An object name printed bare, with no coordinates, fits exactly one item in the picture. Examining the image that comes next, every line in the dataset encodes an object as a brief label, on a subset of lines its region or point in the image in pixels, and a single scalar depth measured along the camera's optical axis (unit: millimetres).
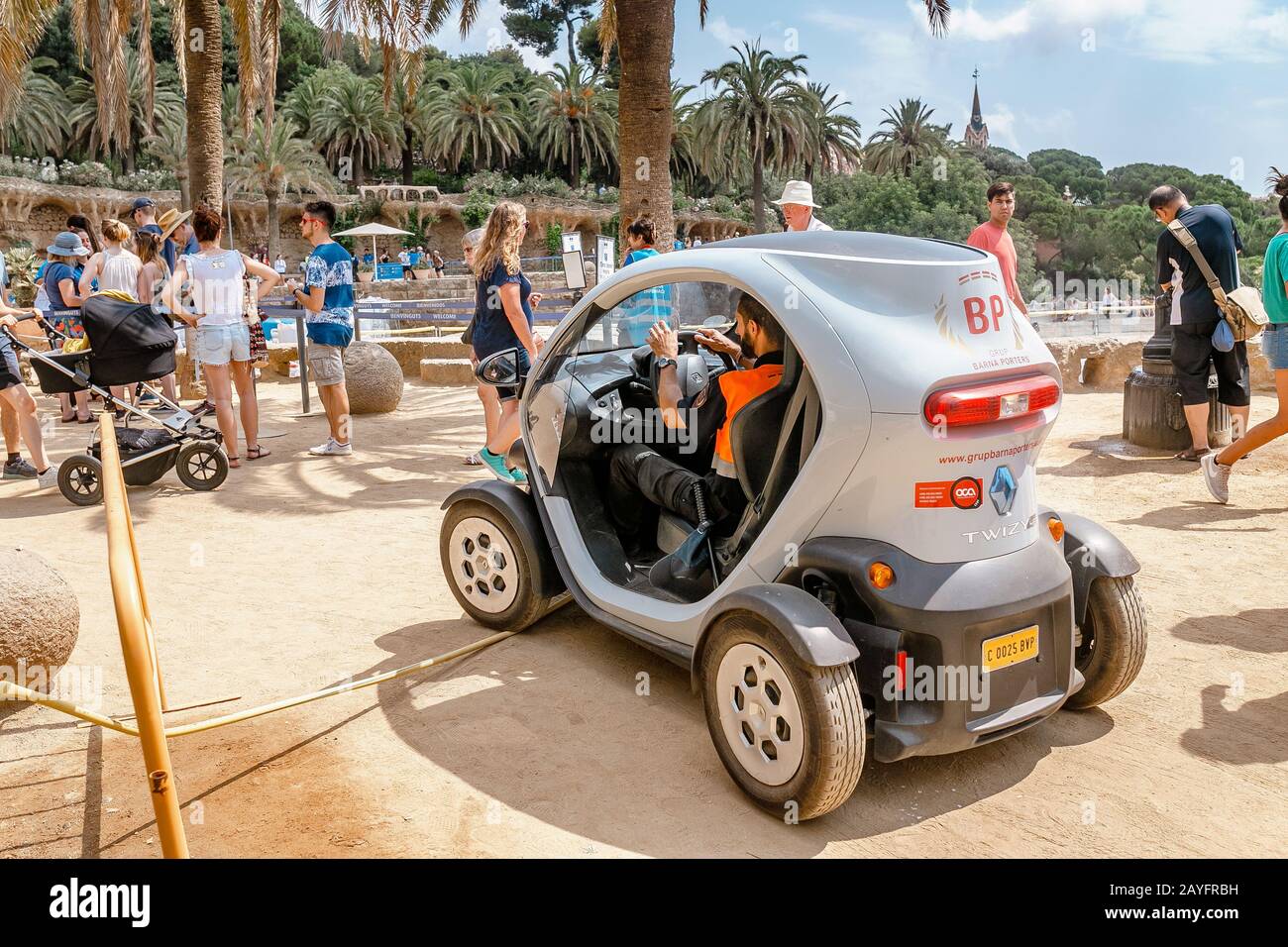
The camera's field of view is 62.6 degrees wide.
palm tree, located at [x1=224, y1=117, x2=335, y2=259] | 51250
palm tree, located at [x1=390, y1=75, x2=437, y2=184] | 58688
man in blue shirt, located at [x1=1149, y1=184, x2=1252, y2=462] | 7309
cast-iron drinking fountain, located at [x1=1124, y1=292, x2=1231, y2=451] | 8016
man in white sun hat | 7820
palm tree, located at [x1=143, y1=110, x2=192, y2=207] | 51778
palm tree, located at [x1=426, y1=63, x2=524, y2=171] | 60344
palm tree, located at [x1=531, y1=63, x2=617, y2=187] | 61812
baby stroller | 7375
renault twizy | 3096
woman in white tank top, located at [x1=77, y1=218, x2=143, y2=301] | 9641
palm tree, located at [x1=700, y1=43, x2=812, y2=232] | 50844
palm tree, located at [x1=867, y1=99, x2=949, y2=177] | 61594
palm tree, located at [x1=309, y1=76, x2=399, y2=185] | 58312
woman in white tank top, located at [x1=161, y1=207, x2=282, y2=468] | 8094
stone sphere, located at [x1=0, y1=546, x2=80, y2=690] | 4117
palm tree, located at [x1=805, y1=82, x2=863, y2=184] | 53281
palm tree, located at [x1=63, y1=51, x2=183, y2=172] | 52812
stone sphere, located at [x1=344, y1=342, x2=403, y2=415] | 11359
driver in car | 3707
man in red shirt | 7918
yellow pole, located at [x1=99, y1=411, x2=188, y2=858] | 2217
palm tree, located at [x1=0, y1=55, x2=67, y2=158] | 50431
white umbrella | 40906
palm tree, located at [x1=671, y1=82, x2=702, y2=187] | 54094
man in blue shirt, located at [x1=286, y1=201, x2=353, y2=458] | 8336
